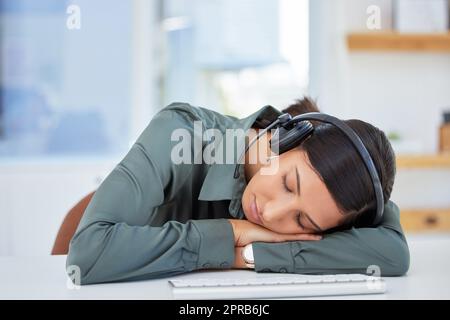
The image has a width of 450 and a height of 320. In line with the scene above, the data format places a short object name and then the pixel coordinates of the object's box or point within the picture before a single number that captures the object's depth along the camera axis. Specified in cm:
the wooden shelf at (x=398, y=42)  290
